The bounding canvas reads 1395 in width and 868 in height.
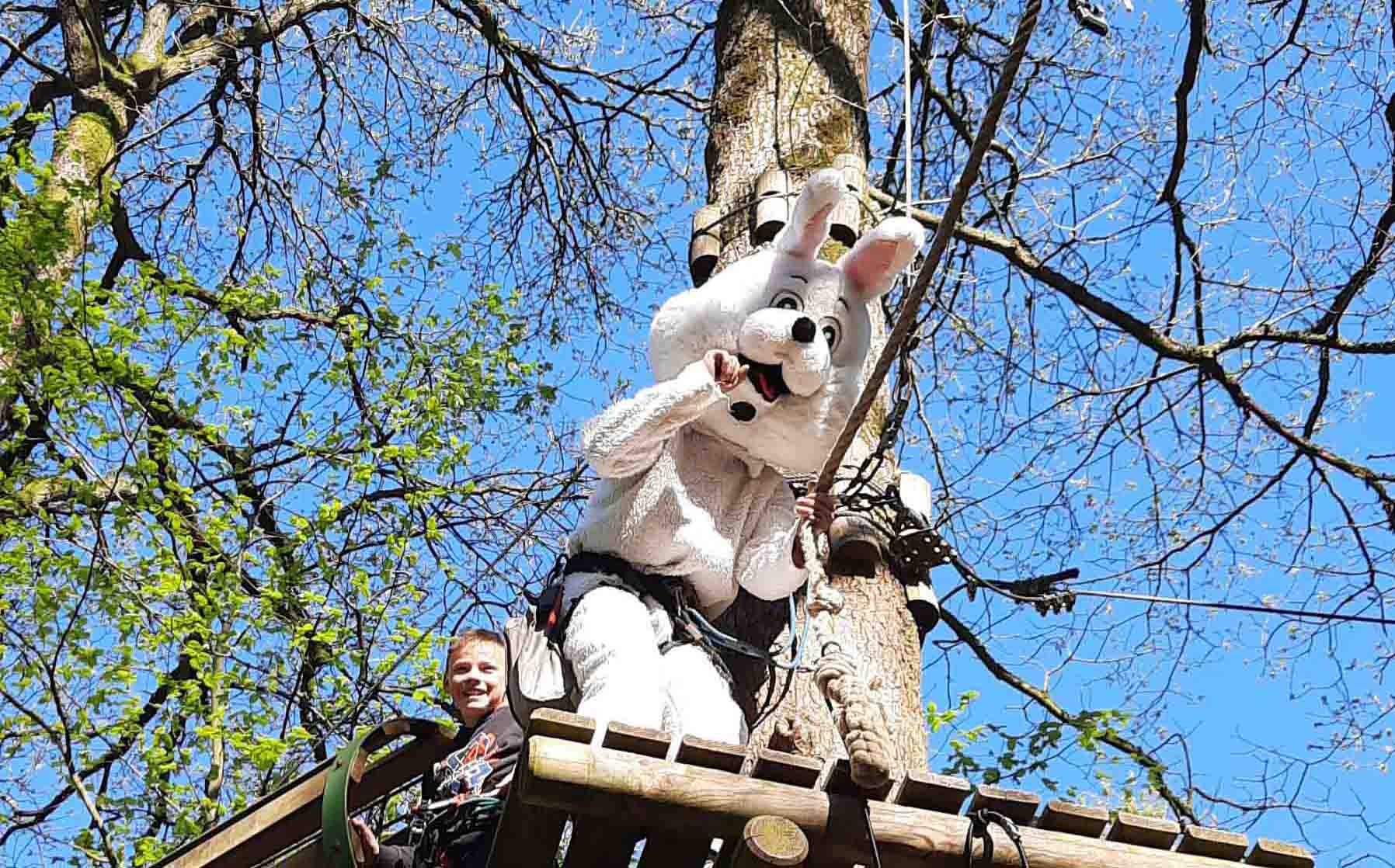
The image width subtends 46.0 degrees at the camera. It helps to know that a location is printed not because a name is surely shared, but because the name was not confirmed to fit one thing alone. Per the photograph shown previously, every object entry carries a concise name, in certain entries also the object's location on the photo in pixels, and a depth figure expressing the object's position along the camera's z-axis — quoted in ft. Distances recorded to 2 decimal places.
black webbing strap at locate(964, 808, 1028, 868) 8.49
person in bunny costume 10.89
